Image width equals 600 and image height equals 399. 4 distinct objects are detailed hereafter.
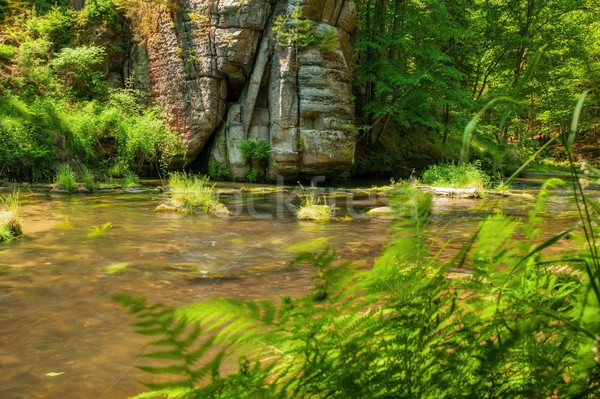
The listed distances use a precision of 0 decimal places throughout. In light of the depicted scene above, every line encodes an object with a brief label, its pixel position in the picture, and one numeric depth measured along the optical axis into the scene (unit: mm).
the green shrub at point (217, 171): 16547
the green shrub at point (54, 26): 17547
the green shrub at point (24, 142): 12448
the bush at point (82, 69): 16625
